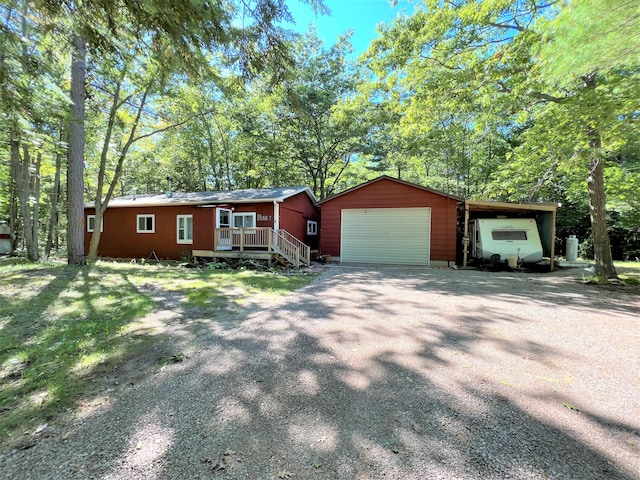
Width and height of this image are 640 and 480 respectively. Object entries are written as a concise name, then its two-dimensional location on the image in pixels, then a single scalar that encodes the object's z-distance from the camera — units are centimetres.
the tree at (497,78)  579
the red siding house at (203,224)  1162
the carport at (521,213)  1063
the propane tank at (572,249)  1365
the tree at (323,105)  1759
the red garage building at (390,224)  1171
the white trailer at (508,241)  1084
